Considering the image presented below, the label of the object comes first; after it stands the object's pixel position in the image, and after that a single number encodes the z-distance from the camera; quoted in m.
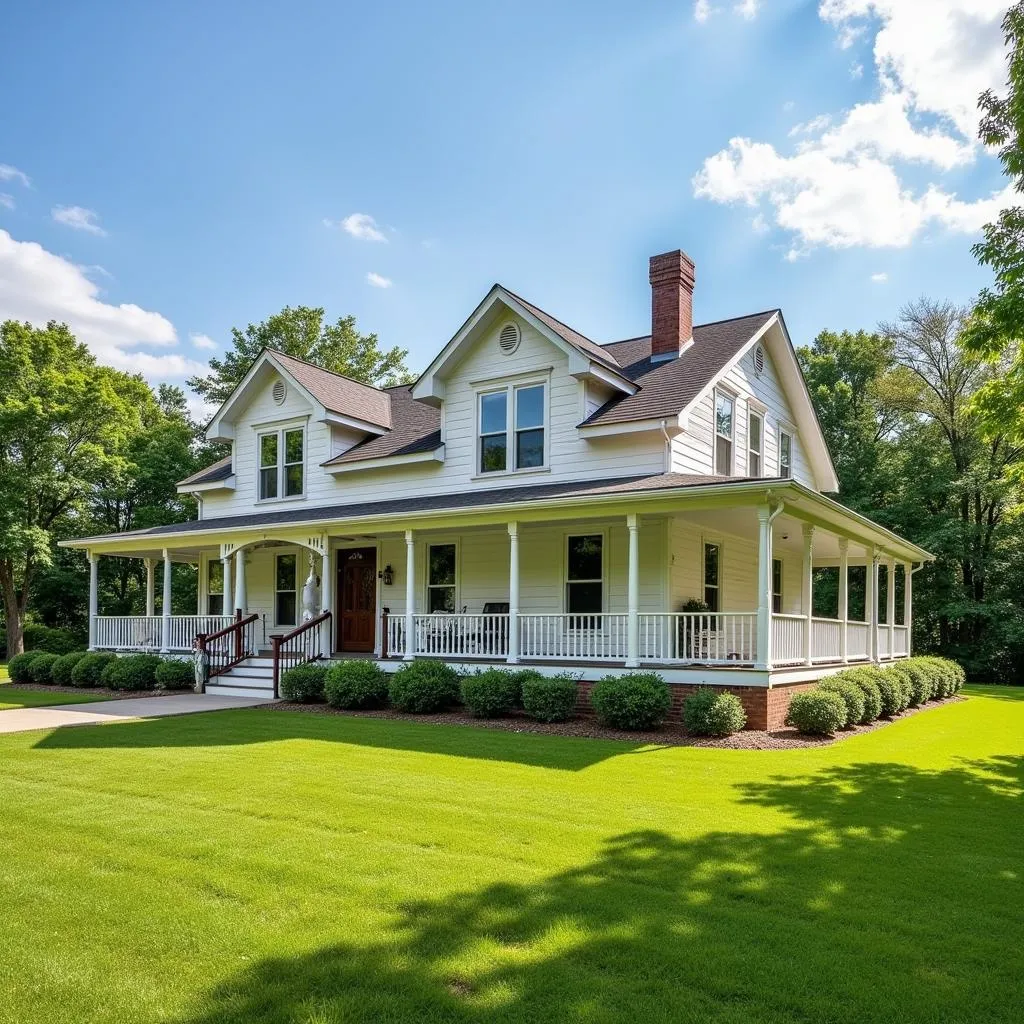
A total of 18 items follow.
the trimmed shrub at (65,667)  20.41
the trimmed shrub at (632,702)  12.56
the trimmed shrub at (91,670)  19.84
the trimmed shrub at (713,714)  12.02
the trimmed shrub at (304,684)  16.17
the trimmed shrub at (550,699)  13.47
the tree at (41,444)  29.89
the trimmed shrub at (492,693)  13.95
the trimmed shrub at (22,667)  21.30
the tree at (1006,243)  11.10
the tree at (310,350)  40.81
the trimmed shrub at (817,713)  12.32
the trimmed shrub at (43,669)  20.86
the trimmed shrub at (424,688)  14.62
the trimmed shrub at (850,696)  13.41
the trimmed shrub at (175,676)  18.66
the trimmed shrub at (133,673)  18.88
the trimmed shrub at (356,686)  15.24
